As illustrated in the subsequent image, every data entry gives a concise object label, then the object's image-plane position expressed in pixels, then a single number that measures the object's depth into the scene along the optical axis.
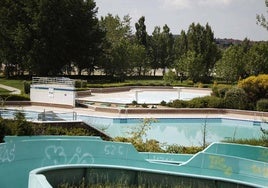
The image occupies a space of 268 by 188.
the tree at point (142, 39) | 61.74
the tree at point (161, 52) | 66.31
